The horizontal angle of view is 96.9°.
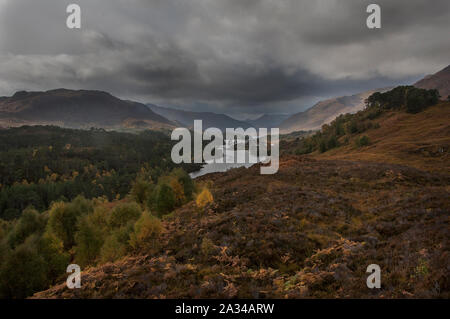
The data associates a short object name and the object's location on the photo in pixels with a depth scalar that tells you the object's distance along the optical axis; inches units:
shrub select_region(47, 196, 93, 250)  1332.4
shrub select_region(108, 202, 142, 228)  1296.8
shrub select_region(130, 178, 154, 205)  1985.7
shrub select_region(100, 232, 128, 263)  742.1
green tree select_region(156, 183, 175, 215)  1431.7
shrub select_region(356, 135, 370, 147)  2955.2
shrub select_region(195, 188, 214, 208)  1072.8
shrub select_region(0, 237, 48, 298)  842.2
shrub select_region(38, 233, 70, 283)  1050.7
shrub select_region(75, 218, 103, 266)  1152.8
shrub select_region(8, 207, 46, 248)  1307.8
